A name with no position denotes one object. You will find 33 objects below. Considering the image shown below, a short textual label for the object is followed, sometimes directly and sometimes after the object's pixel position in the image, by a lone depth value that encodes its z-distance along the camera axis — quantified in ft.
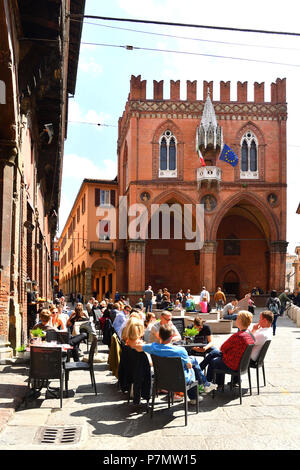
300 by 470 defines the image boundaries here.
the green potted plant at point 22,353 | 31.41
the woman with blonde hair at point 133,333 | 23.93
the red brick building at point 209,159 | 118.42
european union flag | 110.11
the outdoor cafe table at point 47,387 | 24.82
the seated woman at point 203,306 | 70.13
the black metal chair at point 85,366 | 25.34
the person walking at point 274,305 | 56.08
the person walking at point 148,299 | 90.94
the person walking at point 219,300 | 82.31
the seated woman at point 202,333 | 30.19
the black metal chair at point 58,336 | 29.60
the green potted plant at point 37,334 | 27.85
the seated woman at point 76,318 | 39.81
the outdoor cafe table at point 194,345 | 28.04
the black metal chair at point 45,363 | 22.99
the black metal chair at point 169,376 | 21.24
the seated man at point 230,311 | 60.85
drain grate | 18.10
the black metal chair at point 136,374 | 23.50
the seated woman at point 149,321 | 33.14
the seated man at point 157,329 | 28.27
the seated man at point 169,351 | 22.00
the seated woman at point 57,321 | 37.50
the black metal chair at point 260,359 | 27.02
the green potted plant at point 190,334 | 30.27
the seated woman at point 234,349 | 25.11
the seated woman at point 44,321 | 29.63
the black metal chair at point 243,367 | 24.65
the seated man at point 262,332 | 27.45
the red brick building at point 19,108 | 28.78
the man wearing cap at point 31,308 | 45.37
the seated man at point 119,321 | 36.34
